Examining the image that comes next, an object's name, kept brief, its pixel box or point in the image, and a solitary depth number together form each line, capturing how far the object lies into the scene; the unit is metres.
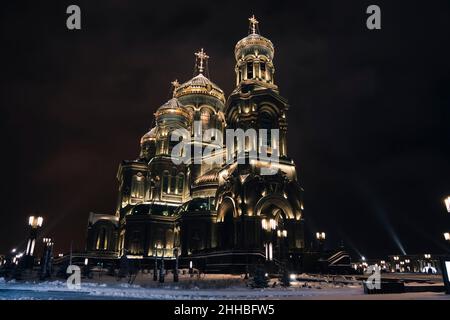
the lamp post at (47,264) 20.33
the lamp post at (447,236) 19.67
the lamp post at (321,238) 35.19
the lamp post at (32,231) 20.98
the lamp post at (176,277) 20.79
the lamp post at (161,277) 19.80
